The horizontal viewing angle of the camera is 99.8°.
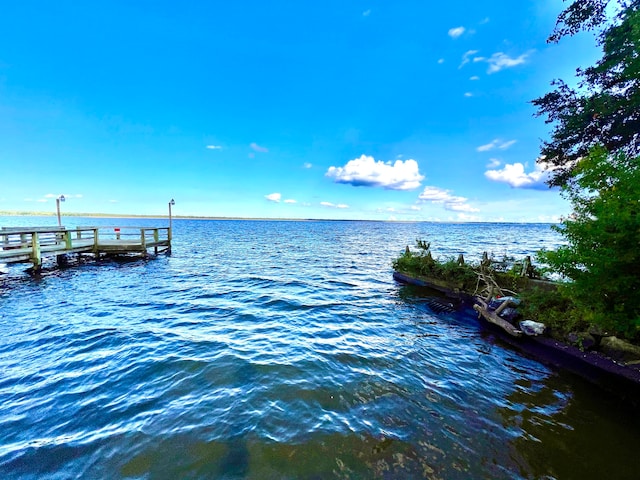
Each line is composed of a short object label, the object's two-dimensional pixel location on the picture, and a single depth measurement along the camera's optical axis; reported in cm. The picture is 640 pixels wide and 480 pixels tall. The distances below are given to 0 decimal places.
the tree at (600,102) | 926
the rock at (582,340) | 703
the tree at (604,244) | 575
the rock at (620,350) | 628
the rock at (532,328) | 815
